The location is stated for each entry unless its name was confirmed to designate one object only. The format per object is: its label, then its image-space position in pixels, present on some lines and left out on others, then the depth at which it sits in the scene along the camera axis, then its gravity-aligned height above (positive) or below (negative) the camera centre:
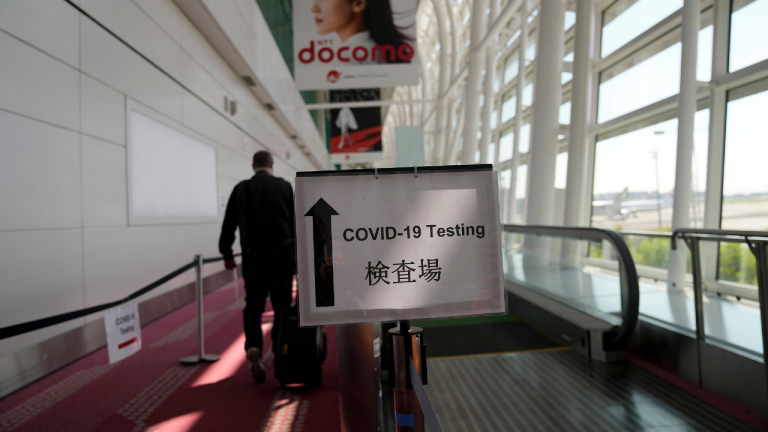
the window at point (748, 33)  4.82 +1.91
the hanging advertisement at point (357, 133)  15.21 +2.36
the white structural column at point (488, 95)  12.72 +3.11
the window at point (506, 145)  13.65 +1.80
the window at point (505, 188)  12.65 +0.49
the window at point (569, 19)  9.25 +3.89
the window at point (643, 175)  5.58 +0.47
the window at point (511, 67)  13.17 +4.11
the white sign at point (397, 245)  1.47 -0.14
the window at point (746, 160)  4.89 +0.52
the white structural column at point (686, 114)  5.20 +1.07
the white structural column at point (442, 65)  18.75 +5.95
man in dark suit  3.60 -0.36
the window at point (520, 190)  12.13 +0.36
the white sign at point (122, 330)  2.73 -0.83
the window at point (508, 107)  13.49 +3.00
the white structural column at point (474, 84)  12.61 +3.54
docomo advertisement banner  7.07 +2.52
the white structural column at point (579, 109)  7.72 +1.67
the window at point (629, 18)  6.47 +2.94
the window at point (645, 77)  6.27 +1.96
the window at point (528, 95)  12.51 +3.25
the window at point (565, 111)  9.41 +1.97
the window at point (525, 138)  11.84 +1.76
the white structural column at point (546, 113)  7.88 +1.64
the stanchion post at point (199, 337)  3.97 -1.22
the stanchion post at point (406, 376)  1.45 -0.57
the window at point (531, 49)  11.51 +4.18
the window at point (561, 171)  9.71 +0.72
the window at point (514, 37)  12.28 +4.72
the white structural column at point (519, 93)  10.80 +2.72
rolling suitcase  3.23 -1.12
